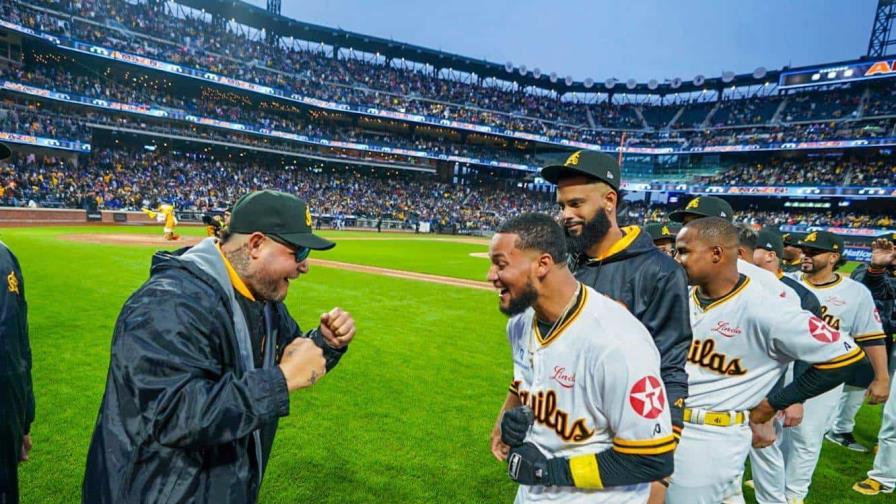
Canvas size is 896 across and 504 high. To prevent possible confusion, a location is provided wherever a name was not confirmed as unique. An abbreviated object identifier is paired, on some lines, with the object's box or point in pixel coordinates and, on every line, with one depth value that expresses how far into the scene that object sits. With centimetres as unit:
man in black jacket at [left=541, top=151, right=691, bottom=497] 283
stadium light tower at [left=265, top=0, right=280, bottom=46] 5552
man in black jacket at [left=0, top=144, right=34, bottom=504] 292
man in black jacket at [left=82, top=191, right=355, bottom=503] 175
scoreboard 4553
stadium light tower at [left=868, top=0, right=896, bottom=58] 4744
